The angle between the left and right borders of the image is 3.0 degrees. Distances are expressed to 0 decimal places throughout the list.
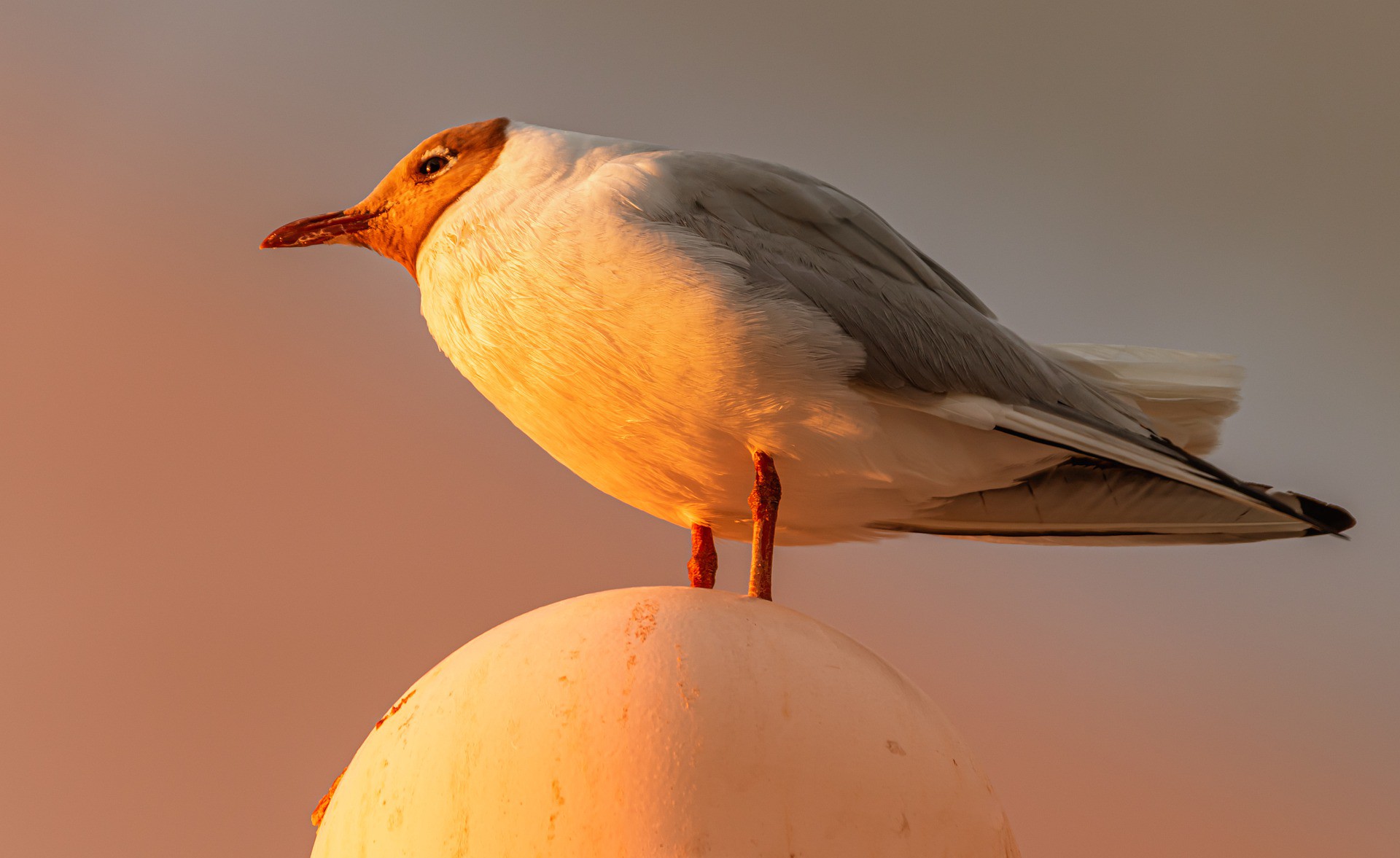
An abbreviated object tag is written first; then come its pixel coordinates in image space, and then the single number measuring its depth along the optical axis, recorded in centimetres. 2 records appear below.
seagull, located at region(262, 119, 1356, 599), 845
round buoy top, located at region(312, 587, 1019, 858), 837
